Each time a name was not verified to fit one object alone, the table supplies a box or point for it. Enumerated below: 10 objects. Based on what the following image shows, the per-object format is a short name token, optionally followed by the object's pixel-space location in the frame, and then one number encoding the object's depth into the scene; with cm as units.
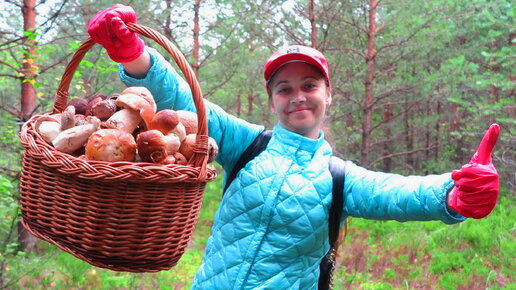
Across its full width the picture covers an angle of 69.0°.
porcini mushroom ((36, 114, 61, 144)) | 139
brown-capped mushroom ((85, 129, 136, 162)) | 124
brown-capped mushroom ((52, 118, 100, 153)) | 133
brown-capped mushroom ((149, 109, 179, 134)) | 135
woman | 145
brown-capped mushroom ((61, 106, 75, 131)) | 139
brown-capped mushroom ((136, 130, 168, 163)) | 127
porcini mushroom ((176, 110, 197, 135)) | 159
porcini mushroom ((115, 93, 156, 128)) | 139
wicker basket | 121
